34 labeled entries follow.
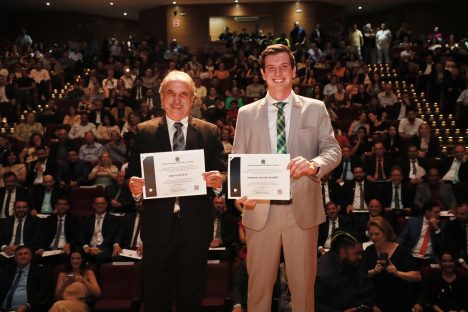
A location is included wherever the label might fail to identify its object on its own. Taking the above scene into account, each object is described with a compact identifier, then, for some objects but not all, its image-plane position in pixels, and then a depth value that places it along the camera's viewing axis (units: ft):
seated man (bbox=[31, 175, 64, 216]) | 29.32
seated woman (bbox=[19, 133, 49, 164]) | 34.88
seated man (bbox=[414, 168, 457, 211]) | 27.96
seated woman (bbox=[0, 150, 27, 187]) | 32.30
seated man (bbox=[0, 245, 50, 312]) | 21.70
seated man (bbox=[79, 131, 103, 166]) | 33.60
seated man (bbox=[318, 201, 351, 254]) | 25.02
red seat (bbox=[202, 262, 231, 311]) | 21.16
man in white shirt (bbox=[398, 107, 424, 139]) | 36.42
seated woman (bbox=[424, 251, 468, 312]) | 19.81
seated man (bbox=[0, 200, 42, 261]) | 26.08
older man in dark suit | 9.67
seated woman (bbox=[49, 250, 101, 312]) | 19.39
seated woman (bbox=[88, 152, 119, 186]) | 31.30
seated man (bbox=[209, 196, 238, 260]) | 25.11
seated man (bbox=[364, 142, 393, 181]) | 31.01
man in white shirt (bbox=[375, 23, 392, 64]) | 62.39
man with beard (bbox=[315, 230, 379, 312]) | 16.06
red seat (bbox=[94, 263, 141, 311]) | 21.26
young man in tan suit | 9.41
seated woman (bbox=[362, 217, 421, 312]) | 19.11
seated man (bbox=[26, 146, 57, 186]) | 32.83
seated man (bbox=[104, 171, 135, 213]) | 28.50
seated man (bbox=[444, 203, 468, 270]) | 23.50
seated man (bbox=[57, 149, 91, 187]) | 32.17
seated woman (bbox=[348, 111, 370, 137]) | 36.52
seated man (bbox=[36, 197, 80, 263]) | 26.27
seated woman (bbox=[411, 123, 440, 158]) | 34.01
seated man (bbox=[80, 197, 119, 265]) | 25.12
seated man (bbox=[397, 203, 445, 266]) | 23.57
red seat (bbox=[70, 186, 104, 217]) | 29.22
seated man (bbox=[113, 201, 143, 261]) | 25.61
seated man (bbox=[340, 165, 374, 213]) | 28.81
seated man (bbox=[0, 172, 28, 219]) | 29.19
